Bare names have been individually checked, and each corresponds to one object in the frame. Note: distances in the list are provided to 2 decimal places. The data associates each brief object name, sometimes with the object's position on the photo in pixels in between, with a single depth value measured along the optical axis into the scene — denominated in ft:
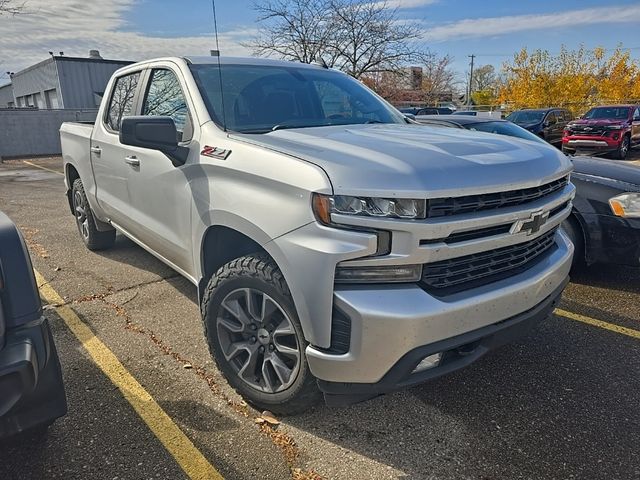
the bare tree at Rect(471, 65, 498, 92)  199.21
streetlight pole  153.90
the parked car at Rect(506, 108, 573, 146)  52.38
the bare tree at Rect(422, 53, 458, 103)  125.59
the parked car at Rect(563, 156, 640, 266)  12.91
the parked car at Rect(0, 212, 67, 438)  5.76
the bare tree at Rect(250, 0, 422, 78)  71.56
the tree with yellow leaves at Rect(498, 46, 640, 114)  102.47
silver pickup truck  6.32
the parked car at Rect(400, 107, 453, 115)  69.27
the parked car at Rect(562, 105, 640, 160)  49.32
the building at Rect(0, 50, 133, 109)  81.20
